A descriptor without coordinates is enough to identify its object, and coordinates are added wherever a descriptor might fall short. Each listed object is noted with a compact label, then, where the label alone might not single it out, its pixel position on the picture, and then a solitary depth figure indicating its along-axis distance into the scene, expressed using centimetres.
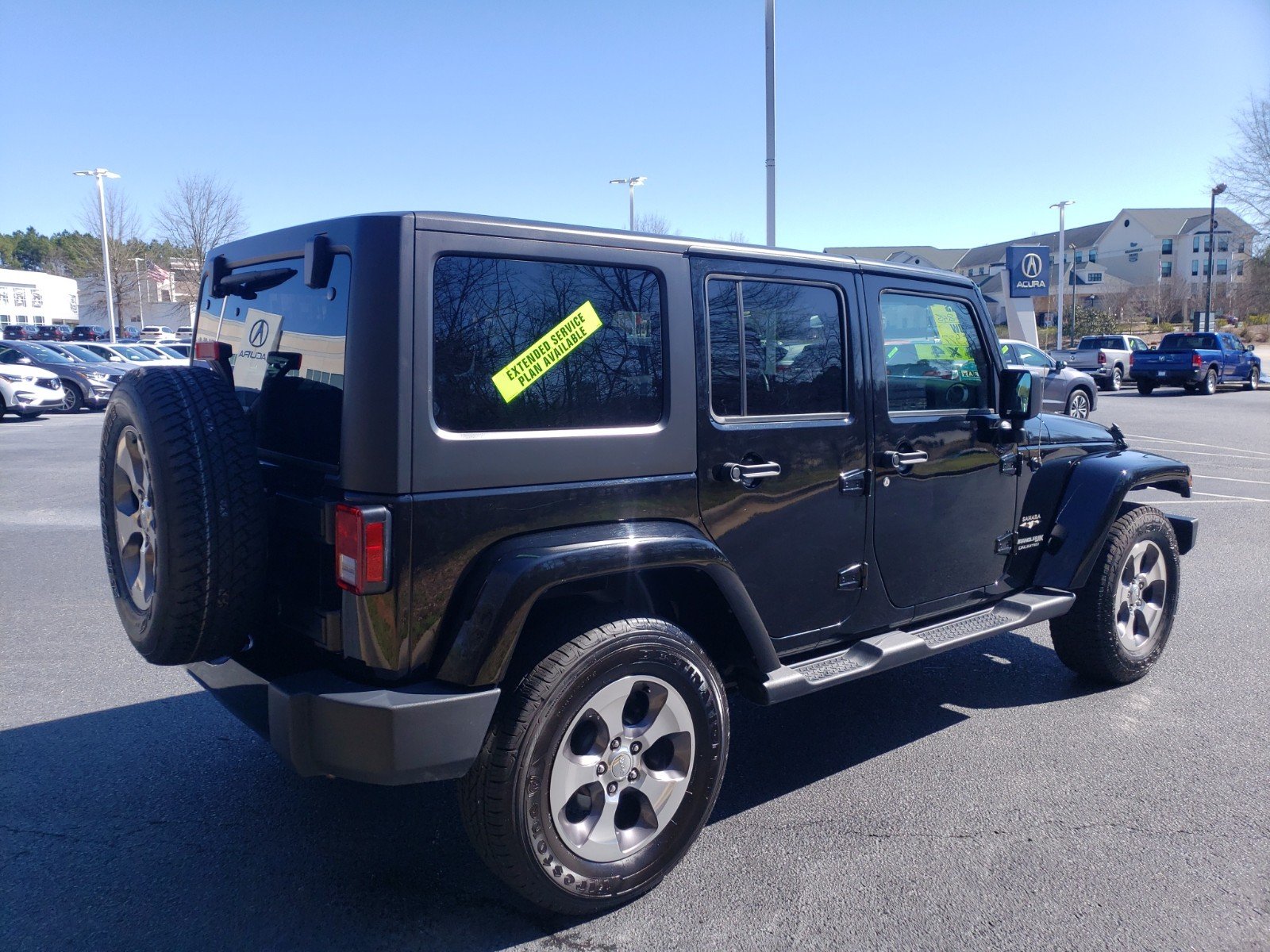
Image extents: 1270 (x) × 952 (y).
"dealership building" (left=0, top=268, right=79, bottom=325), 7781
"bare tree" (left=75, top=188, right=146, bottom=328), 5159
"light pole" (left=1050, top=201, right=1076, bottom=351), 4453
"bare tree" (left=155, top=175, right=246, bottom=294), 4097
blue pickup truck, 2744
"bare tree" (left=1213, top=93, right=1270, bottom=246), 3538
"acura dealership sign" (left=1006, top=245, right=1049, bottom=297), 1948
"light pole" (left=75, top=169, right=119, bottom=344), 4150
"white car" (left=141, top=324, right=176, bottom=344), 5420
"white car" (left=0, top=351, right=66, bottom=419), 1955
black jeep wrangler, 256
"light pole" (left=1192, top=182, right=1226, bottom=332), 3775
